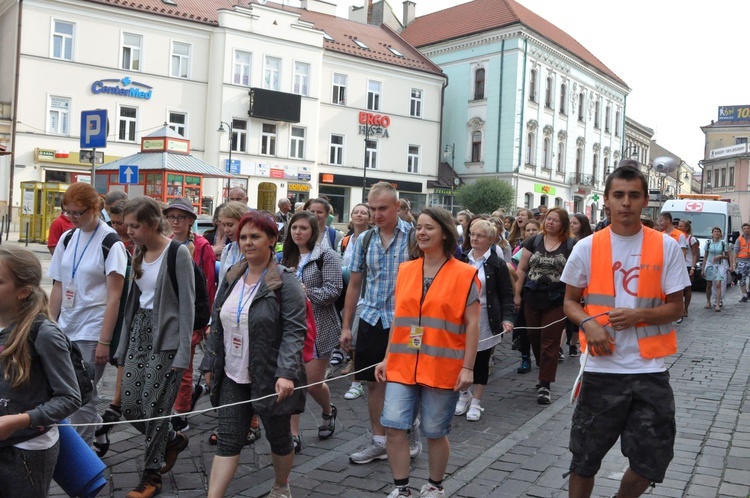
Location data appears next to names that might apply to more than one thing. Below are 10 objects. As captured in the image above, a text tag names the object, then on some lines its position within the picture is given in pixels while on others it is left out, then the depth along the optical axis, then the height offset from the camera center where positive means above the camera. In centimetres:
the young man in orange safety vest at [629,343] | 359 -43
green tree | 4263 +322
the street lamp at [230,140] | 3509 +474
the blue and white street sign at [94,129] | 1188 +167
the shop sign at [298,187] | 3891 +287
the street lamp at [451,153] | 5028 +657
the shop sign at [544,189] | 4966 +444
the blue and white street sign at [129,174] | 1587 +129
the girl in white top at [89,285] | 485 -37
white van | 2248 +145
